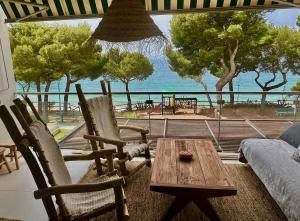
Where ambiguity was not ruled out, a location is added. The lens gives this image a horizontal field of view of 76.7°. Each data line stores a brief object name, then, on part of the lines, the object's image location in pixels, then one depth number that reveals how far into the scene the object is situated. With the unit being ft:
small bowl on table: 6.12
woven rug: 5.74
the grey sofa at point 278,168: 4.90
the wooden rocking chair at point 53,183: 3.91
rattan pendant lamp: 4.73
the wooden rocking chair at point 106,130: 6.77
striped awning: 9.63
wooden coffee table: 4.89
